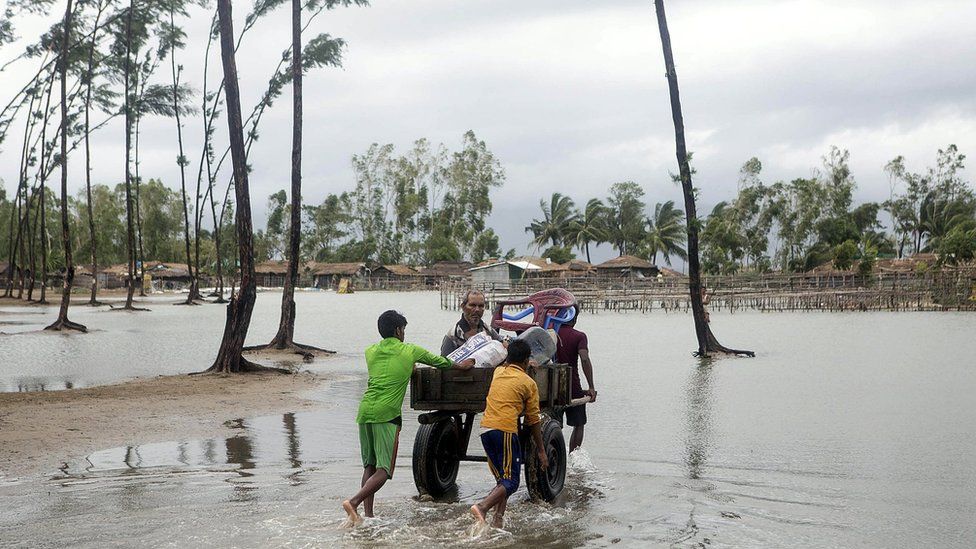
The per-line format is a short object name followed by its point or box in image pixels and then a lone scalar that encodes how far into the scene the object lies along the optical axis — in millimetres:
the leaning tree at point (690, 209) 22016
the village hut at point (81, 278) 91938
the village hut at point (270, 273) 109000
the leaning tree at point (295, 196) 22484
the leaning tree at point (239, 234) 17172
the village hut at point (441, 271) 99625
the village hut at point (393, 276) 102125
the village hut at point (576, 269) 79281
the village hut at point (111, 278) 98938
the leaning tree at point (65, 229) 28516
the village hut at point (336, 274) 103188
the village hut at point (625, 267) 79312
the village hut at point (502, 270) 86538
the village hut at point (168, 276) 98500
